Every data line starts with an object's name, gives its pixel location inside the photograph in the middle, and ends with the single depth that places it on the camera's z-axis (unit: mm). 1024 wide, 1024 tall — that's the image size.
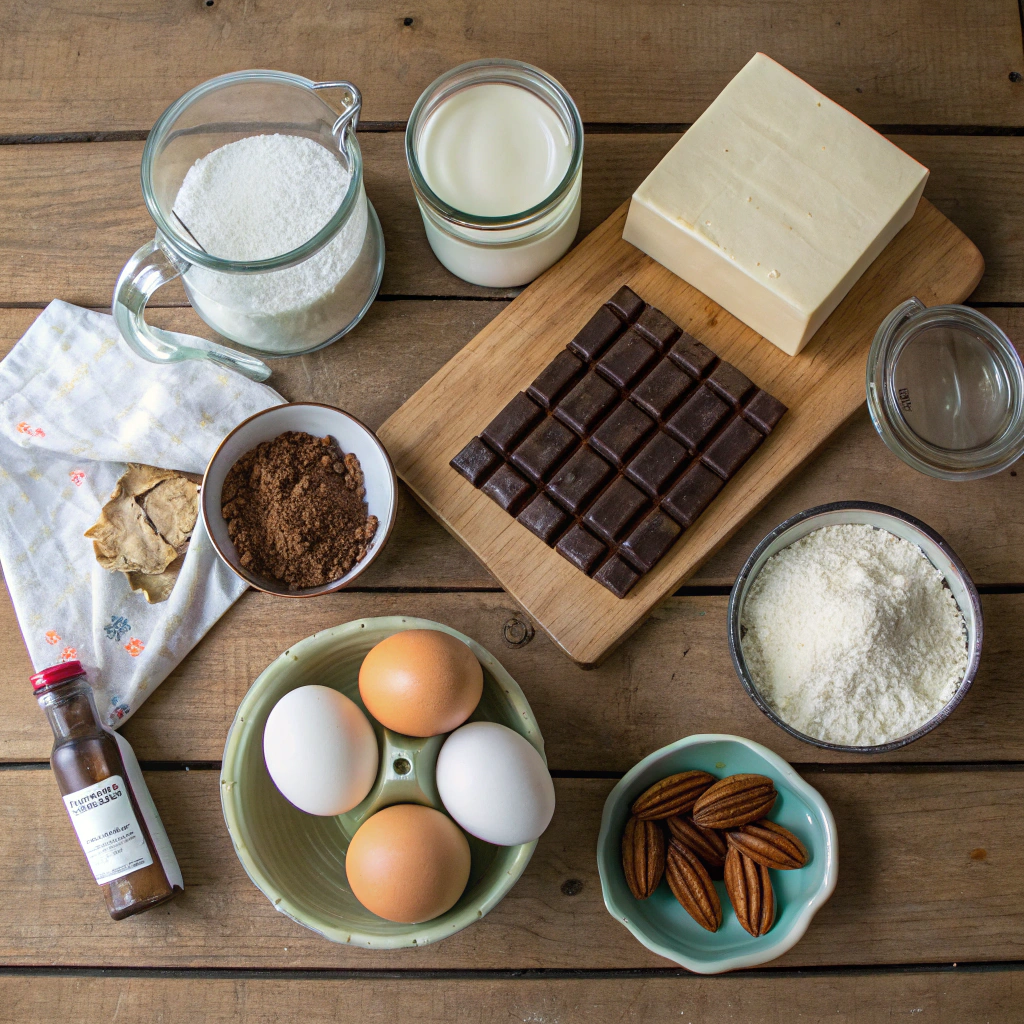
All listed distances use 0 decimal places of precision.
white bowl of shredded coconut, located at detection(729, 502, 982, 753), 1045
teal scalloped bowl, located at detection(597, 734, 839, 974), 1019
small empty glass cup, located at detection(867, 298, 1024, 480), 1132
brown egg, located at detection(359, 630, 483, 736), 959
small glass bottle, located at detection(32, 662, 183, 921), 1058
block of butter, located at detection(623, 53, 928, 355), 1099
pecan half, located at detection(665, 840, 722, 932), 1052
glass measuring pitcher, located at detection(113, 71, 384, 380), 1050
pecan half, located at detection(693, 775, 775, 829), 1053
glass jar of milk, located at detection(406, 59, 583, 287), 1109
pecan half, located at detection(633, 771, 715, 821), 1070
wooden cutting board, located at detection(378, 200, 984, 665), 1123
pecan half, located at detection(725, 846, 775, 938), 1036
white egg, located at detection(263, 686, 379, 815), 948
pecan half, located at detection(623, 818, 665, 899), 1057
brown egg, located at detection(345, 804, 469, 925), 932
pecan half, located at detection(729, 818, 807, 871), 1040
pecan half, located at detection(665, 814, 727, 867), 1075
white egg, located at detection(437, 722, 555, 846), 935
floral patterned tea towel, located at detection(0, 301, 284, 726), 1157
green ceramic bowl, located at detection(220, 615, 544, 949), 983
